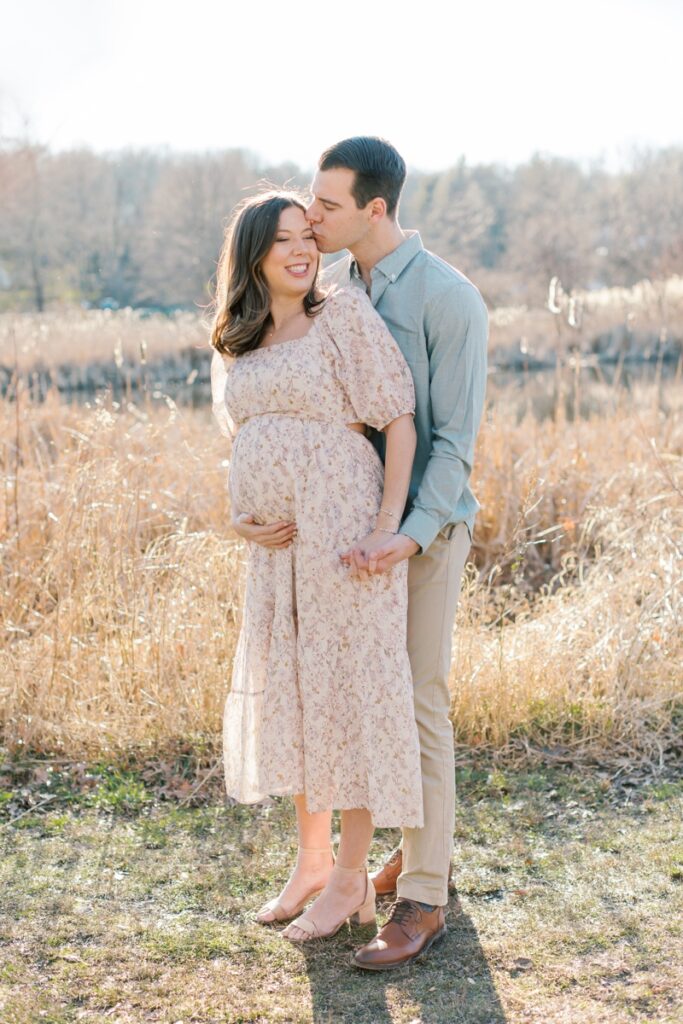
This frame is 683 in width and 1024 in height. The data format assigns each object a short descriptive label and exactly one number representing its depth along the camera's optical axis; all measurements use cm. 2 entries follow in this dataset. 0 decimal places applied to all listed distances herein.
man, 270
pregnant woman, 270
